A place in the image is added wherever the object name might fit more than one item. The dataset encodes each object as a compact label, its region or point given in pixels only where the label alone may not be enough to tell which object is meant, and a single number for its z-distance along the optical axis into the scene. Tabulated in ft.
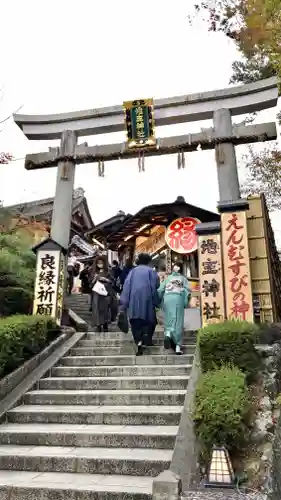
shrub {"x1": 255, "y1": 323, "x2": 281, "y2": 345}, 21.87
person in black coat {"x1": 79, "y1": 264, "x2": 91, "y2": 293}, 58.36
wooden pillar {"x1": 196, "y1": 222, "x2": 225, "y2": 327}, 26.73
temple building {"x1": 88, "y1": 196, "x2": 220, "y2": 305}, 50.80
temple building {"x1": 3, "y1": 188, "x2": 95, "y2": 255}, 83.76
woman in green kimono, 26.81
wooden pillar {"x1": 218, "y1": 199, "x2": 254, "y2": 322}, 25.91
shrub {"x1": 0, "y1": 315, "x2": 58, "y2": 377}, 23.58
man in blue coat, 27.25
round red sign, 49.88
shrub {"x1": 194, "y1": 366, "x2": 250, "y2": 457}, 14.42
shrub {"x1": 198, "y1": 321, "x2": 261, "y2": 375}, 18.34
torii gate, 40.68
